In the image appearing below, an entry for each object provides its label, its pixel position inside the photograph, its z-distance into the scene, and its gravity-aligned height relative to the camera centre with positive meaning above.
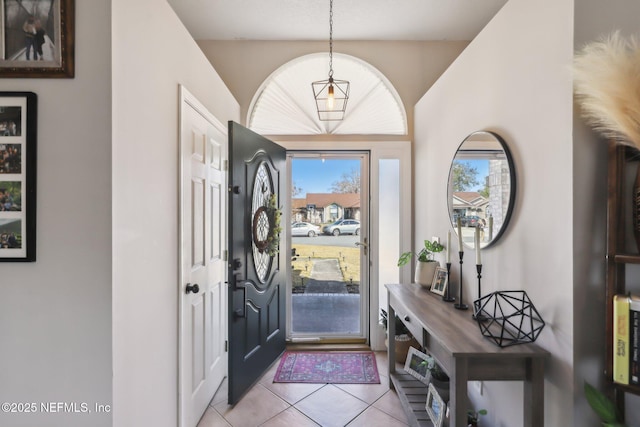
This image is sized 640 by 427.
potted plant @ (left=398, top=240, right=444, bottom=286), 2.16 -0.41
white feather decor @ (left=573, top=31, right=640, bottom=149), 0.91 +0.42
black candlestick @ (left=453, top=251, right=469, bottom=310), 1.71 -0.57
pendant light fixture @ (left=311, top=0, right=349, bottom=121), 2.81 +1.10
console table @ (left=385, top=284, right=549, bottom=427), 1.17 -0.64
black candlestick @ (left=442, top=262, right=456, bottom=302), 1.88 -0.54
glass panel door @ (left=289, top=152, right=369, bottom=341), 2.99 -0.30
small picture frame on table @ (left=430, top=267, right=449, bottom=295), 1.95 -0.49
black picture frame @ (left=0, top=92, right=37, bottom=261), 1.07 +0.14
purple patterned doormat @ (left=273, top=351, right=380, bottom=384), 2.37 -1.40
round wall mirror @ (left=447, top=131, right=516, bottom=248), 1.47 +0.15
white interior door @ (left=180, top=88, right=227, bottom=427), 1.71 -0.33
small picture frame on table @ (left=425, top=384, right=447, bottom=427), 1.54 -1.13
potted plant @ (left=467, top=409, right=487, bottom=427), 1.54 -1.15
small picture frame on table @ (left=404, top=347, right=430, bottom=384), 2.03 -1.12
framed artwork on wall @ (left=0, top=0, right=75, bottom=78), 1.08 +0.66
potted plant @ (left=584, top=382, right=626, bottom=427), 0.97 -0.67
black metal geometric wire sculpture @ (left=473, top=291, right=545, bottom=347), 1.24 -0.53
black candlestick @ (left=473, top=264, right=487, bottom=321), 1.53 -0.37
